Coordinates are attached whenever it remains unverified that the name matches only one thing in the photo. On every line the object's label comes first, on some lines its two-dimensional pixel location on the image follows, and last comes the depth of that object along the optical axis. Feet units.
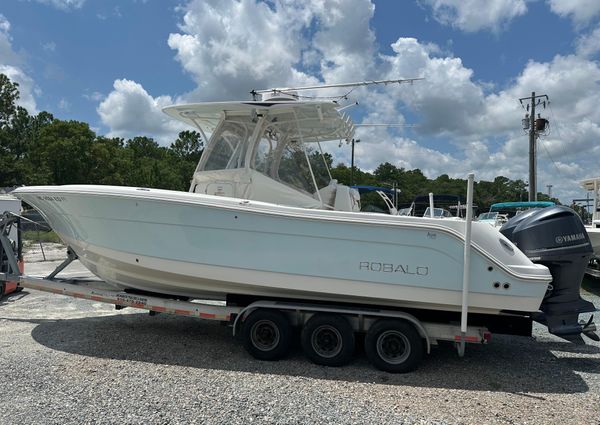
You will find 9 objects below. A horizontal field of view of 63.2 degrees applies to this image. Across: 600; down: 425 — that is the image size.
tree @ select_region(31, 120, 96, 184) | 123.24
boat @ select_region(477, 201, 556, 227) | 69.53
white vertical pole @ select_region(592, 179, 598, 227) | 45.90
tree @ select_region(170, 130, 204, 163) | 185.37
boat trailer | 16.26
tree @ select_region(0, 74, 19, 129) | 139.33
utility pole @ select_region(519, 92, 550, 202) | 94.58
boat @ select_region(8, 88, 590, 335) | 15.72
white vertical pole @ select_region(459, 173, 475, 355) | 15.17
